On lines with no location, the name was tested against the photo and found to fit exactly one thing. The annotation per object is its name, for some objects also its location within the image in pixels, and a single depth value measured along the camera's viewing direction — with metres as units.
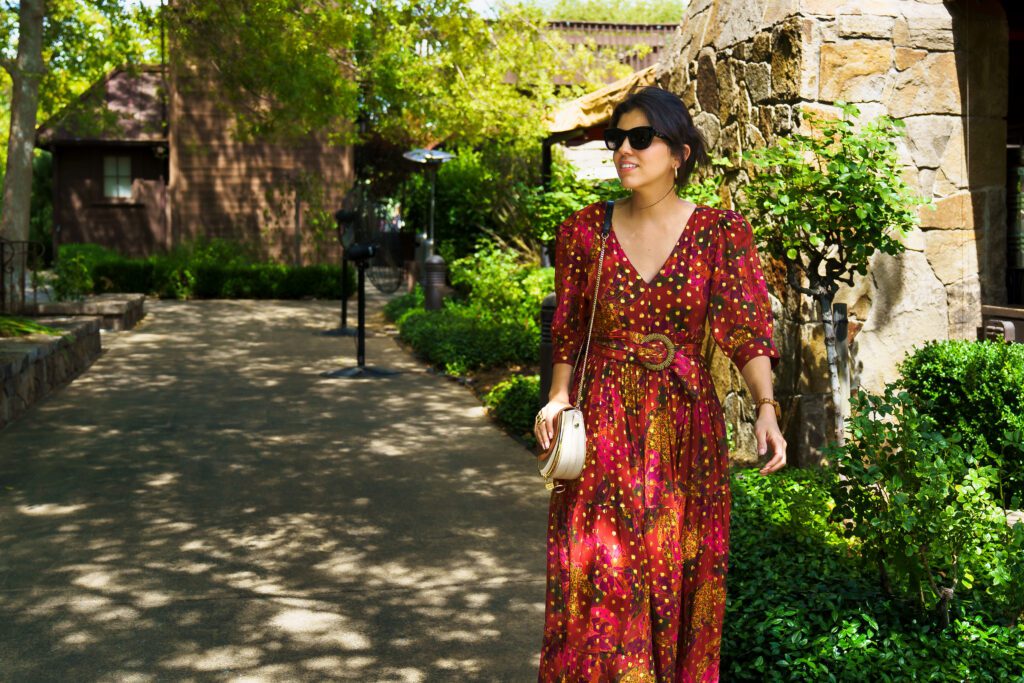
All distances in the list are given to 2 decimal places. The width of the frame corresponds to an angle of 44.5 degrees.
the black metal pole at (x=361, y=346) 12.78
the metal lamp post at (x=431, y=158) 20.73
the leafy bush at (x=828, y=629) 4.14
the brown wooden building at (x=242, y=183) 26.41
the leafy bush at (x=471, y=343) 12.88
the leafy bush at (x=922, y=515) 4.30
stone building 7.31
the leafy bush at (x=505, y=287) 14.92
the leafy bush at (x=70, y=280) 17.08
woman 3.54
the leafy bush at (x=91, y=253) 22.96
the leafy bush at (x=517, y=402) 9.69
